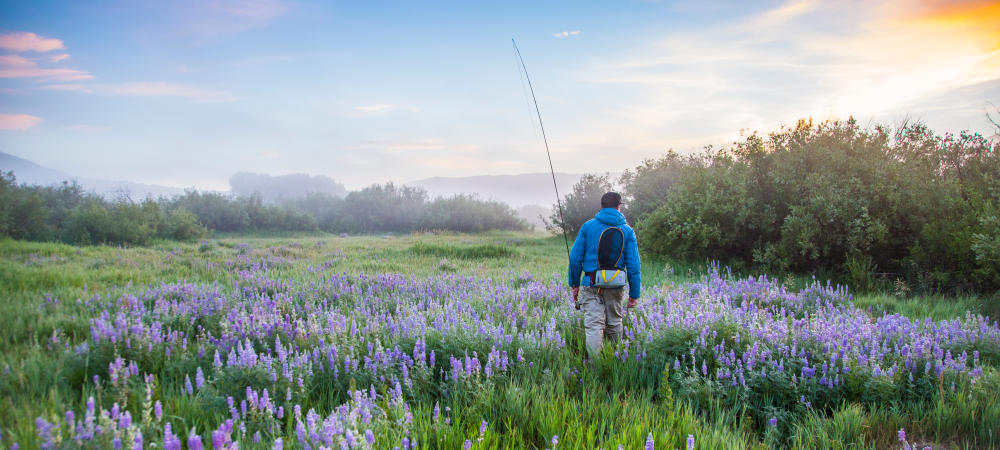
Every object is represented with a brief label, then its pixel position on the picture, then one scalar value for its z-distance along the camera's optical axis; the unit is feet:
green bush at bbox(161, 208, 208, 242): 66.08
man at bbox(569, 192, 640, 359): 19.25
